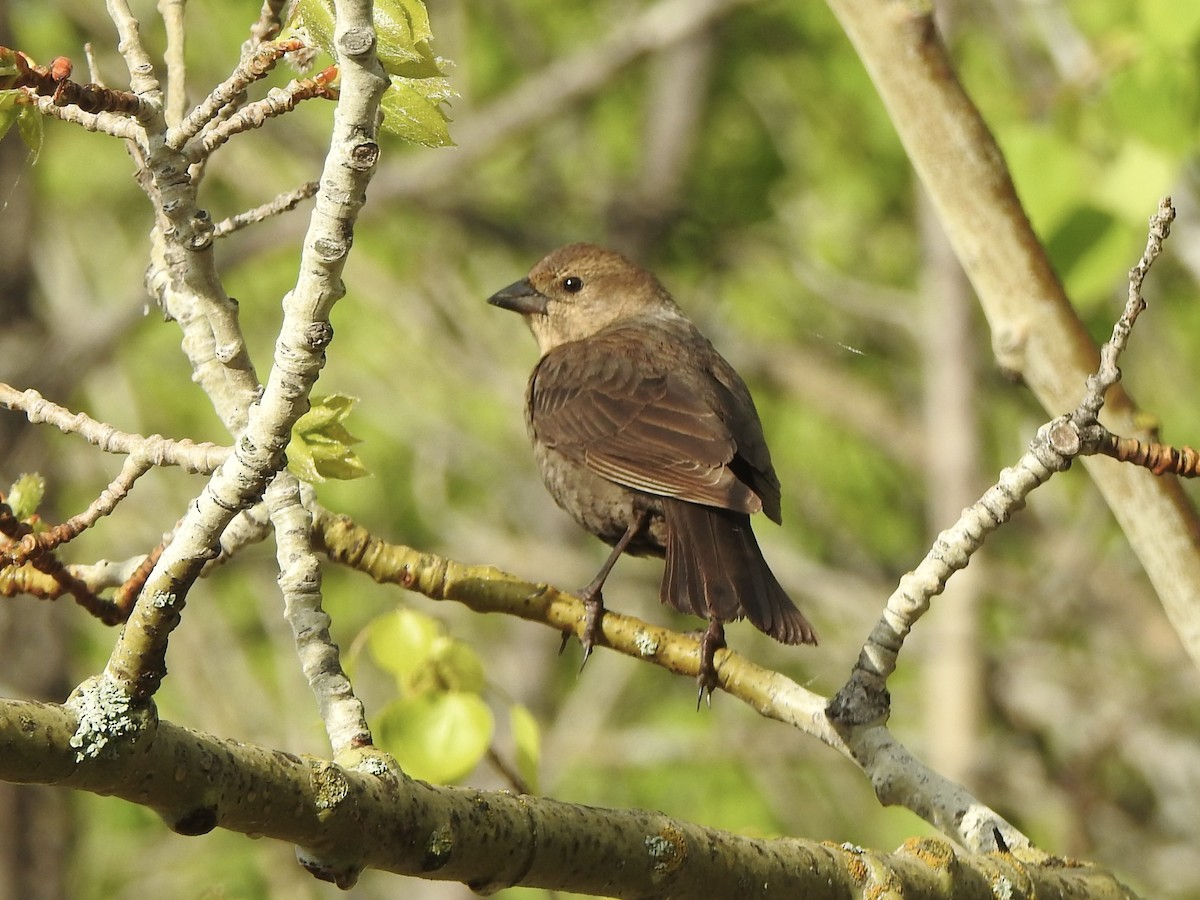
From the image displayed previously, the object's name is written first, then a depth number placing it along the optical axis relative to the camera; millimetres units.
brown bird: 7395
